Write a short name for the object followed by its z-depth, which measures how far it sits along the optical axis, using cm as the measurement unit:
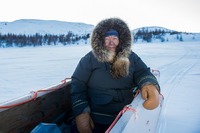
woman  215
